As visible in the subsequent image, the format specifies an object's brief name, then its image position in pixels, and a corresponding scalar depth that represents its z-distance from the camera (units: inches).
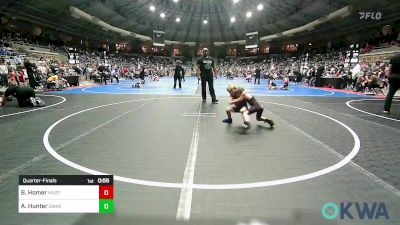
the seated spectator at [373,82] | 590.4
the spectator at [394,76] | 335.6
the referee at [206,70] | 426.9
